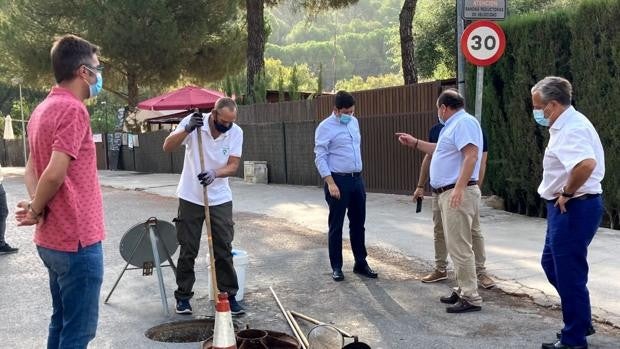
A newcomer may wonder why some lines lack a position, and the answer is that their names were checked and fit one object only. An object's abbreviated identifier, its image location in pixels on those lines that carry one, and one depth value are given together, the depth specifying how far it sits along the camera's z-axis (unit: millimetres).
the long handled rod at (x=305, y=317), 5066
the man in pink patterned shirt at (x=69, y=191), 3182
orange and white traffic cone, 3881
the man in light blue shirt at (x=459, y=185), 5430
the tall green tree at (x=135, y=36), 25516
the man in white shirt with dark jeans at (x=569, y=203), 4395
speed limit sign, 8672
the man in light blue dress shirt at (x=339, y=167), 6637
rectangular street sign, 8930
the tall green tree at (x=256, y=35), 20750
